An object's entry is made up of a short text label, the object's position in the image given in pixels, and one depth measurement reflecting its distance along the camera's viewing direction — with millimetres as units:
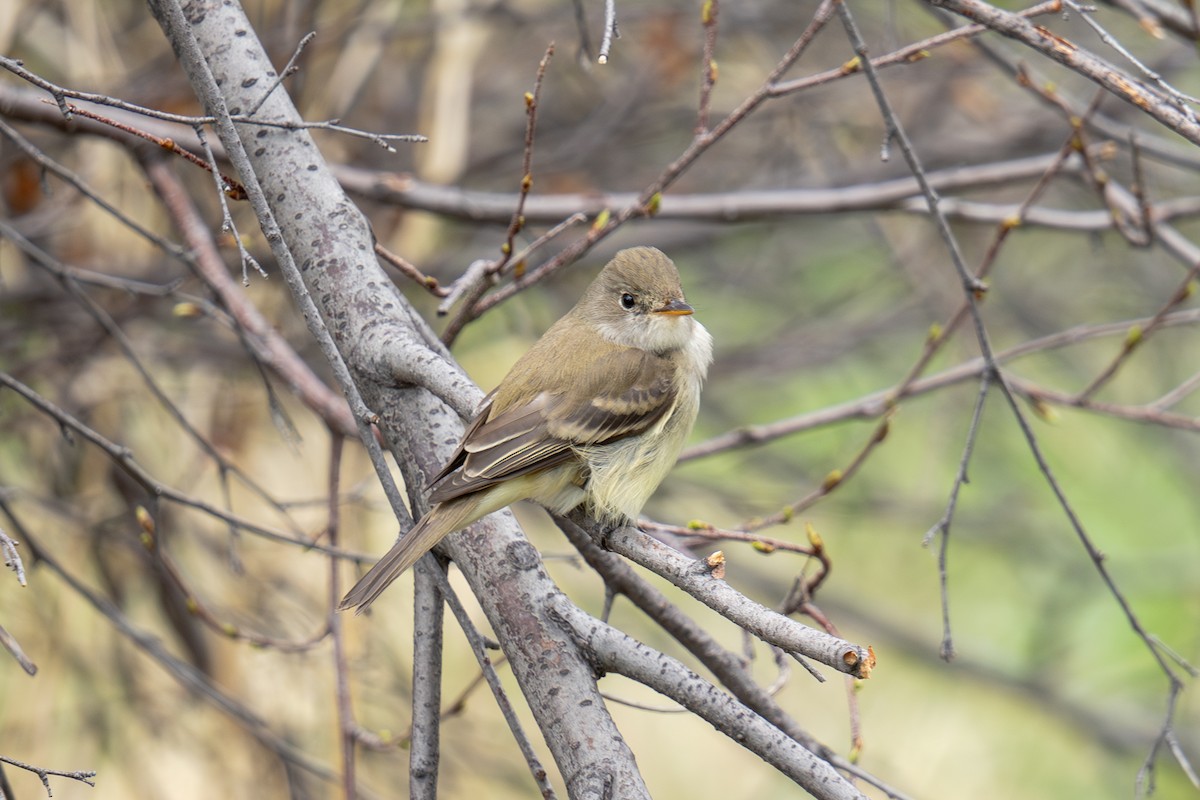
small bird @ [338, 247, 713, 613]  4941
